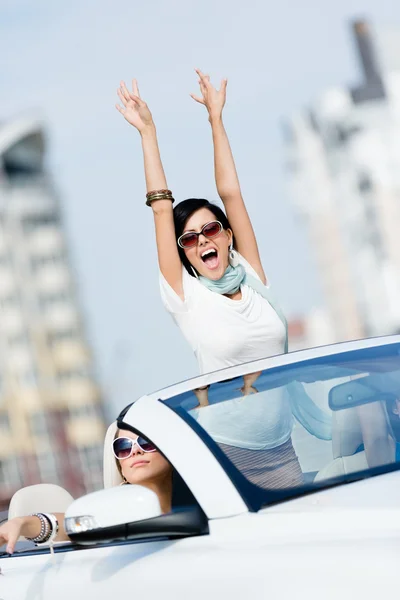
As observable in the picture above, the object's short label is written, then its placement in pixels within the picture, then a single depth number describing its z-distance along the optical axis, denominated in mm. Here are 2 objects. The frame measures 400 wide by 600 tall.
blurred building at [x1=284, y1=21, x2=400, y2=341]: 139111
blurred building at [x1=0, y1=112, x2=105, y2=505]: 167298
